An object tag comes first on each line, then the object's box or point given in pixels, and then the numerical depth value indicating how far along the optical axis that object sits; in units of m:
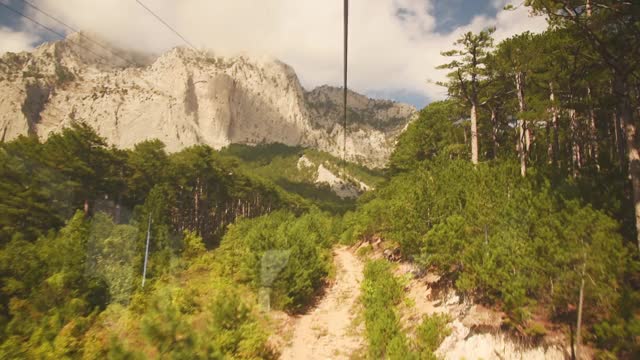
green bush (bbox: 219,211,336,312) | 20.31
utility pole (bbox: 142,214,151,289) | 24.20
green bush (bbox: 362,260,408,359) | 12.35
